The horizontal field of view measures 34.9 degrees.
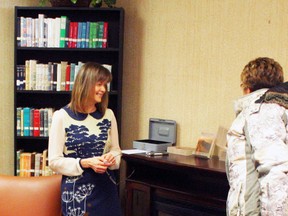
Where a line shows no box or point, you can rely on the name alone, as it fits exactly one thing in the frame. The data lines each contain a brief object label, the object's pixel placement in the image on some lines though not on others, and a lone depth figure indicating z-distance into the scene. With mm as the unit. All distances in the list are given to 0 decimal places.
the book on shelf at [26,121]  3955
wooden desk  3041
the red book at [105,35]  3853
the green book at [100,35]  3854
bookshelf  3893
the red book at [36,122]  3945
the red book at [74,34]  3877
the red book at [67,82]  3904
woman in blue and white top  2539
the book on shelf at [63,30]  3877
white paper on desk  3543
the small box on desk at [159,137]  3601
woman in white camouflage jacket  1953
